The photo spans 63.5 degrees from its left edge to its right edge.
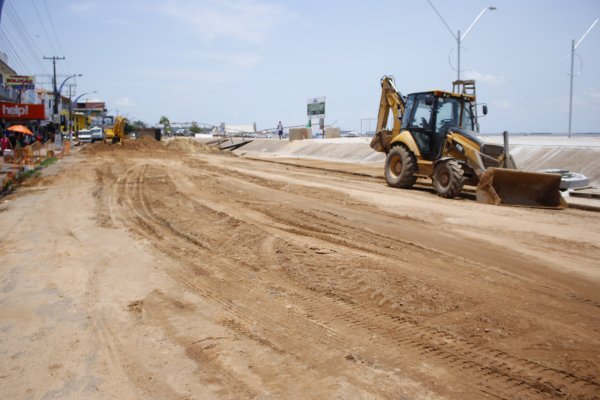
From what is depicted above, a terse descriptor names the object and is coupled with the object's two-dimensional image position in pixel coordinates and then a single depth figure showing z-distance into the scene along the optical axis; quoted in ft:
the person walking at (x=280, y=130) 156.87
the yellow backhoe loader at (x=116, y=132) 144.25
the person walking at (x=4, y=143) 102.33
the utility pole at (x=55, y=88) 180.00
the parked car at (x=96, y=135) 190.19
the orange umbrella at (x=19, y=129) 107.34
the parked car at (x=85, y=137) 194.75
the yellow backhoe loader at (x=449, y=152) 37.99
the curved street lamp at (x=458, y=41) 81.71
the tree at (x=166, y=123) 308.52
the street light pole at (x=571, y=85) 98.37
